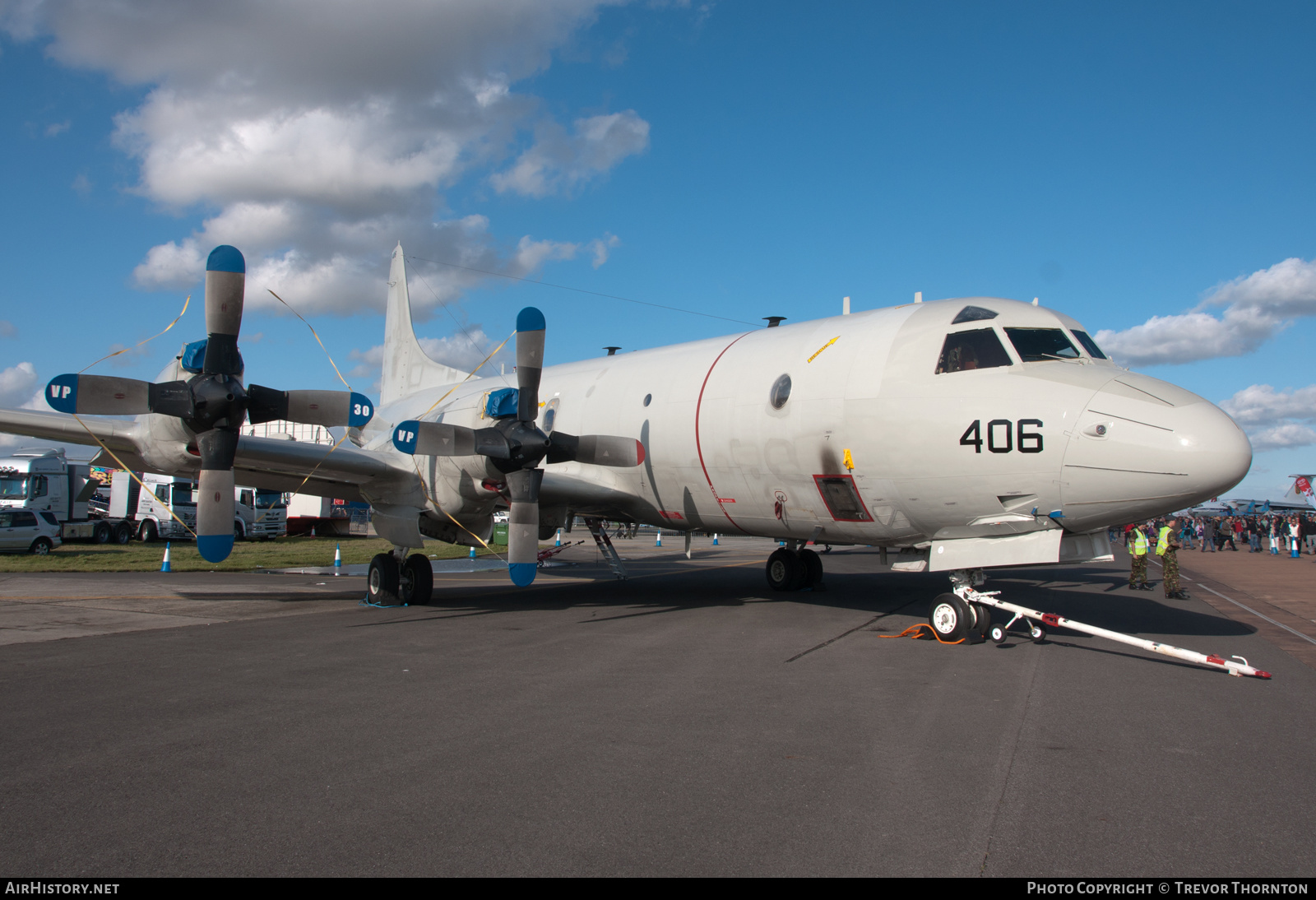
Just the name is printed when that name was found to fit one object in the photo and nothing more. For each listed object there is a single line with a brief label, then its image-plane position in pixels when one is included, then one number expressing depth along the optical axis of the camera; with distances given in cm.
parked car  2567
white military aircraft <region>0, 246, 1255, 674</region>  852
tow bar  795
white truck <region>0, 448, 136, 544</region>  3147
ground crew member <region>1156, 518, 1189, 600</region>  1603
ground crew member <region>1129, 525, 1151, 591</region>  1800
